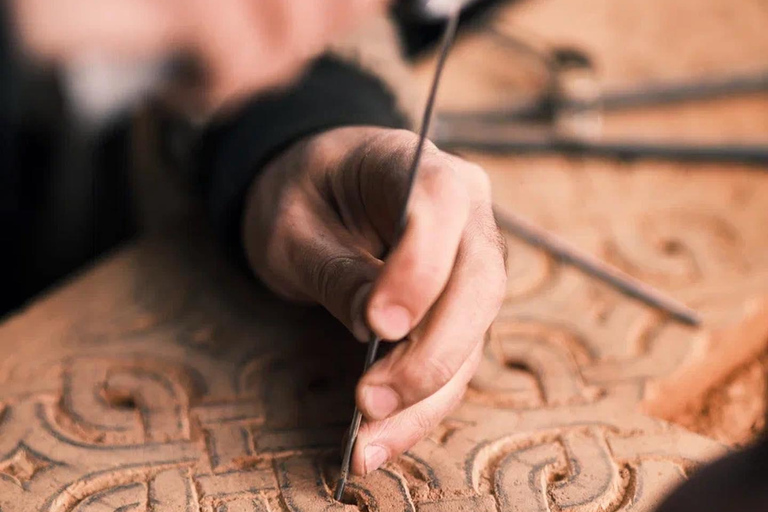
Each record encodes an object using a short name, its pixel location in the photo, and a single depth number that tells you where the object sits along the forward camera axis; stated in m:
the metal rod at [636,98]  1.03
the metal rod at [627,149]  0.96
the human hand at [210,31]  0.70
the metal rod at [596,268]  0.77
